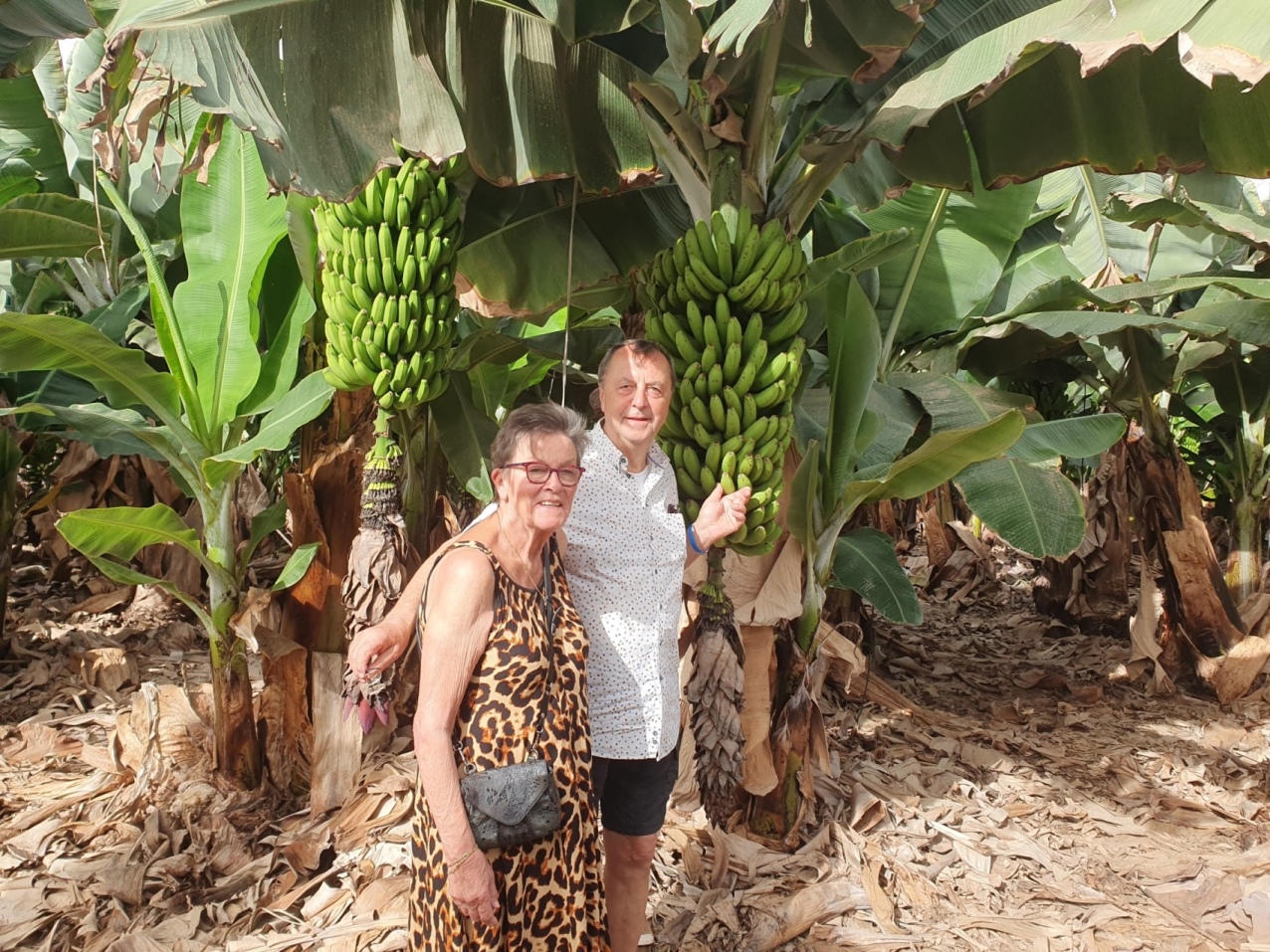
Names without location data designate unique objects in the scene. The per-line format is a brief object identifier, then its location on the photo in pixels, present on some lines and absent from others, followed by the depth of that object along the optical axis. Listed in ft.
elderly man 6.14
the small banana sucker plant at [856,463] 9.02
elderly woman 4.99
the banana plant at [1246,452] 16.60
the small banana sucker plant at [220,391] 9.63
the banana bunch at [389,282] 8.29
